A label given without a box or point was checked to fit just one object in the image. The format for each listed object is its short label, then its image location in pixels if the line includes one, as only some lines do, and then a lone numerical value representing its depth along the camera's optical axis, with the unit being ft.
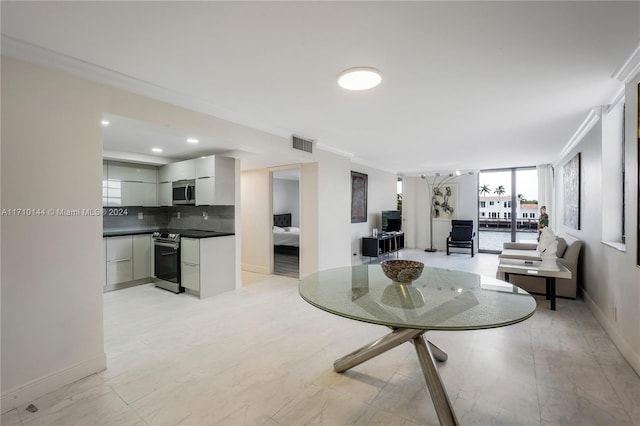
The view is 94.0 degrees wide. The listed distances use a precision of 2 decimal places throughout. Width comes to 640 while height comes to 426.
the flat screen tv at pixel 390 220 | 24.11
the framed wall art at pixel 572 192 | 14.38
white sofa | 12.91
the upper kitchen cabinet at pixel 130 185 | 15.57
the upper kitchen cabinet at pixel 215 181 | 14.24
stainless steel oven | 14.25
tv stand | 21.11
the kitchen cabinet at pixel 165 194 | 16.58
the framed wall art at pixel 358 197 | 21.04
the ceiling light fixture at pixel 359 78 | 7.38
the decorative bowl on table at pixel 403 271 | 6.96
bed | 22.17
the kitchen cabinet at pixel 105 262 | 14.30
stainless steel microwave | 15.30
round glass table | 5.00
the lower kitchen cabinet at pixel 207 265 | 13.39
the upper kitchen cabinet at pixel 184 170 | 15.30
